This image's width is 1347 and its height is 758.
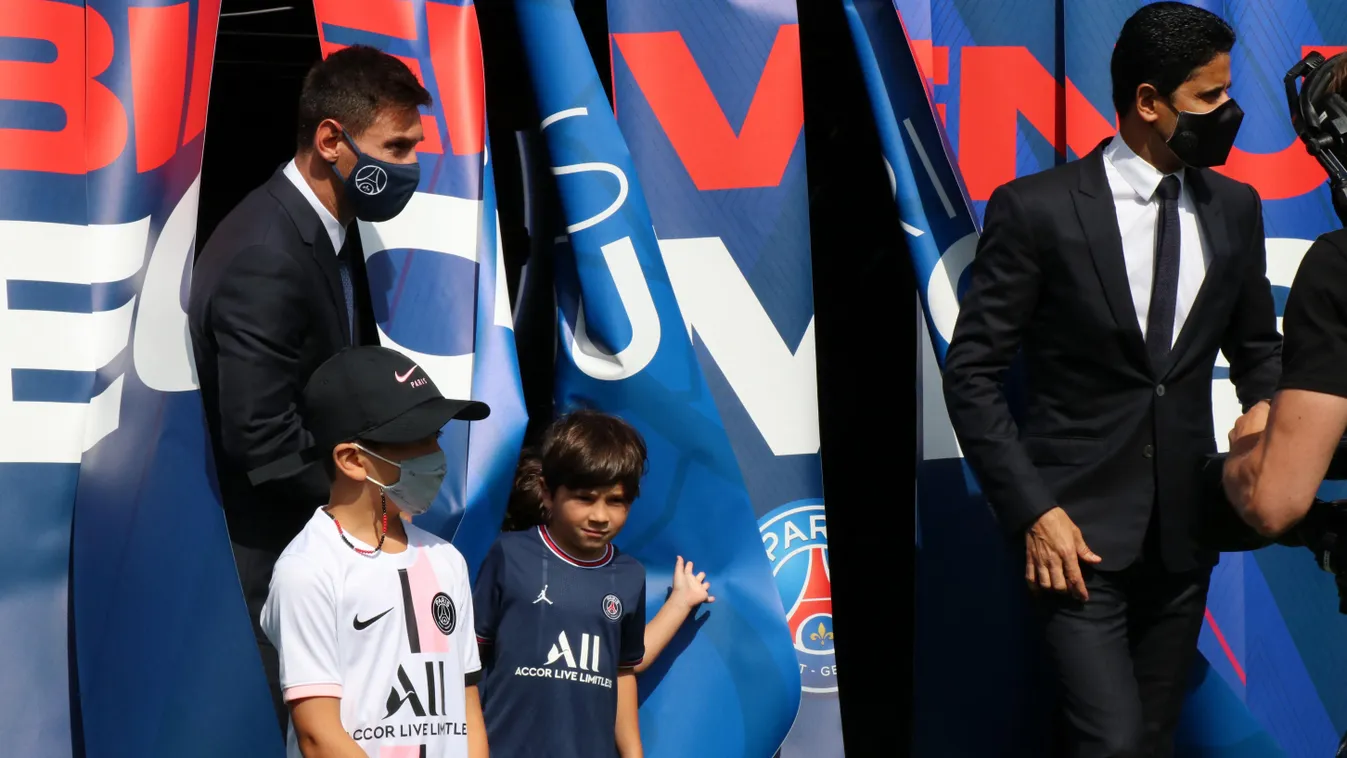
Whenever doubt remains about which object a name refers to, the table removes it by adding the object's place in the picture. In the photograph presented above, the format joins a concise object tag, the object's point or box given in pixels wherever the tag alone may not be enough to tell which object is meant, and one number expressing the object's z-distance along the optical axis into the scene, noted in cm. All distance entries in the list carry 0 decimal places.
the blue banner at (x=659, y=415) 529
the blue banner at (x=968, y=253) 568
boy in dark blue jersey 476
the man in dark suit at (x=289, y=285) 446
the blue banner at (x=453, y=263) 512
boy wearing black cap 386
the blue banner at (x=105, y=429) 451
